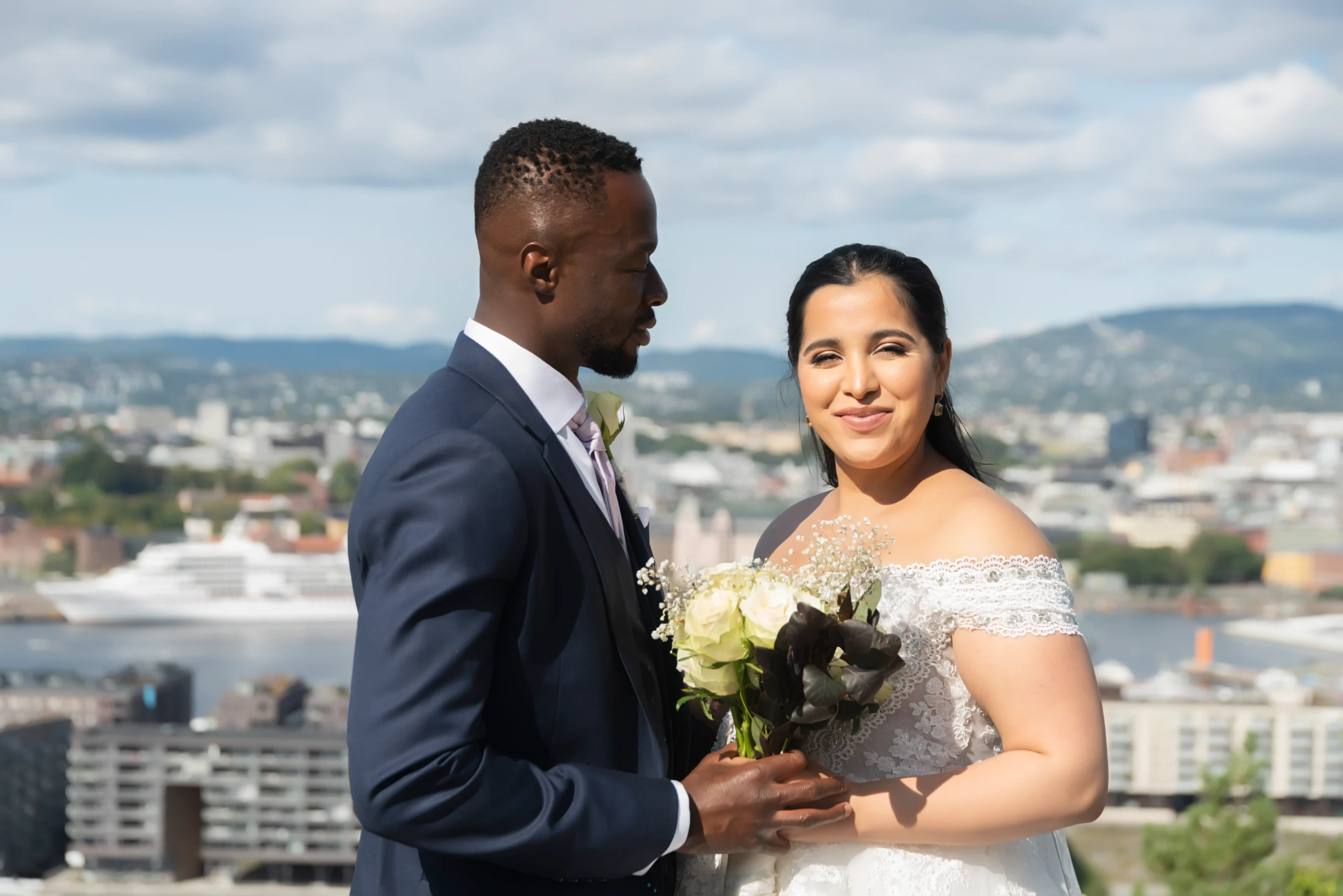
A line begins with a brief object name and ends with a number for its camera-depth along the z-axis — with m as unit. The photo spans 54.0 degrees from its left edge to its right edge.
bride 1.41
